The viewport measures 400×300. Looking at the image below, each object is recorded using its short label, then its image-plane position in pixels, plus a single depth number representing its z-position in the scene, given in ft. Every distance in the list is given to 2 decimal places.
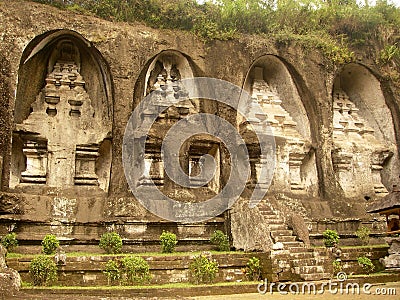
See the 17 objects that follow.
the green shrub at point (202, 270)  35.73
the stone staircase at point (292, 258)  36.27
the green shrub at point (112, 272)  34.68
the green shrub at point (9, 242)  39.91
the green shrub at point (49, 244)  38.81
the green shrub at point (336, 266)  40.70
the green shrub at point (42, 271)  33.45
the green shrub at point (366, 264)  43.21
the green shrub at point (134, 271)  34.68
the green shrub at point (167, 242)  42.04
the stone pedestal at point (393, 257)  43.65
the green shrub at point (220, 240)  44.45
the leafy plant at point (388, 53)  62.07
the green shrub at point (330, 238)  46.57
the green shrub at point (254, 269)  37.50
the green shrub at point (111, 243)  41.29
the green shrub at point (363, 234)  51.19
